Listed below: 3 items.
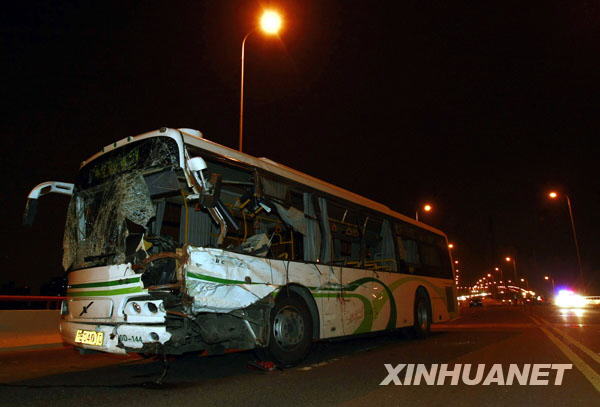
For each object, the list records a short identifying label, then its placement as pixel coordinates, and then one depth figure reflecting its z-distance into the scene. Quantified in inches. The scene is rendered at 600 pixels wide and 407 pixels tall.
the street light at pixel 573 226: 1318.9
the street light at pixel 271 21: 511.5
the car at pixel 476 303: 1998.0
